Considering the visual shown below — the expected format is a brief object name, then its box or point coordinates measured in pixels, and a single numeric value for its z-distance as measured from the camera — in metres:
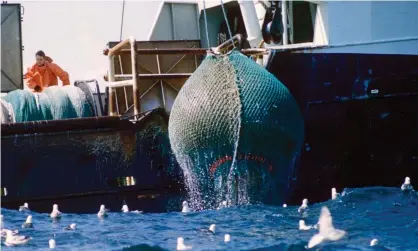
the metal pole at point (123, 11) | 12.37
